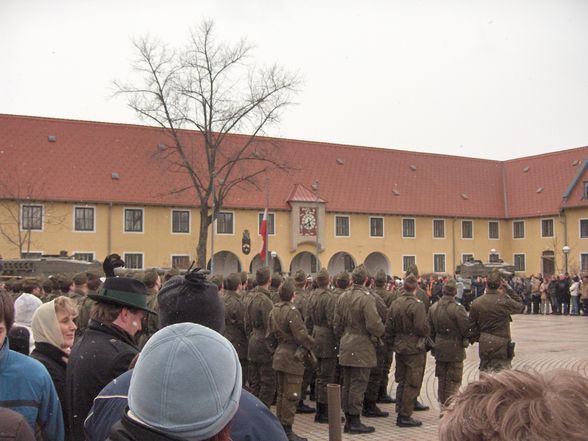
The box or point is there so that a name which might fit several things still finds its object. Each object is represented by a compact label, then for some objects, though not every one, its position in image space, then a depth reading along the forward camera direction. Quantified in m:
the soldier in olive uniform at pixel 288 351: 8.73
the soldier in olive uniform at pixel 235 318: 10.86
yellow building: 39.69
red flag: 31.38
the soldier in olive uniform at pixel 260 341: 9.88
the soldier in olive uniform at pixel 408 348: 9.26
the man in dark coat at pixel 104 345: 3.85
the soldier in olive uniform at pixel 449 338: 9.77
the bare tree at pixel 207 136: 36.31
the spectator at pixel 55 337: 4.38
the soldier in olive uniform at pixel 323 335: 10.19
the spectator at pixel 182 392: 1.84
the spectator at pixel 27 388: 3.33
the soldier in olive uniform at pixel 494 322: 9.58
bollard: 4.46
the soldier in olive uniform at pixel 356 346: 9.06
